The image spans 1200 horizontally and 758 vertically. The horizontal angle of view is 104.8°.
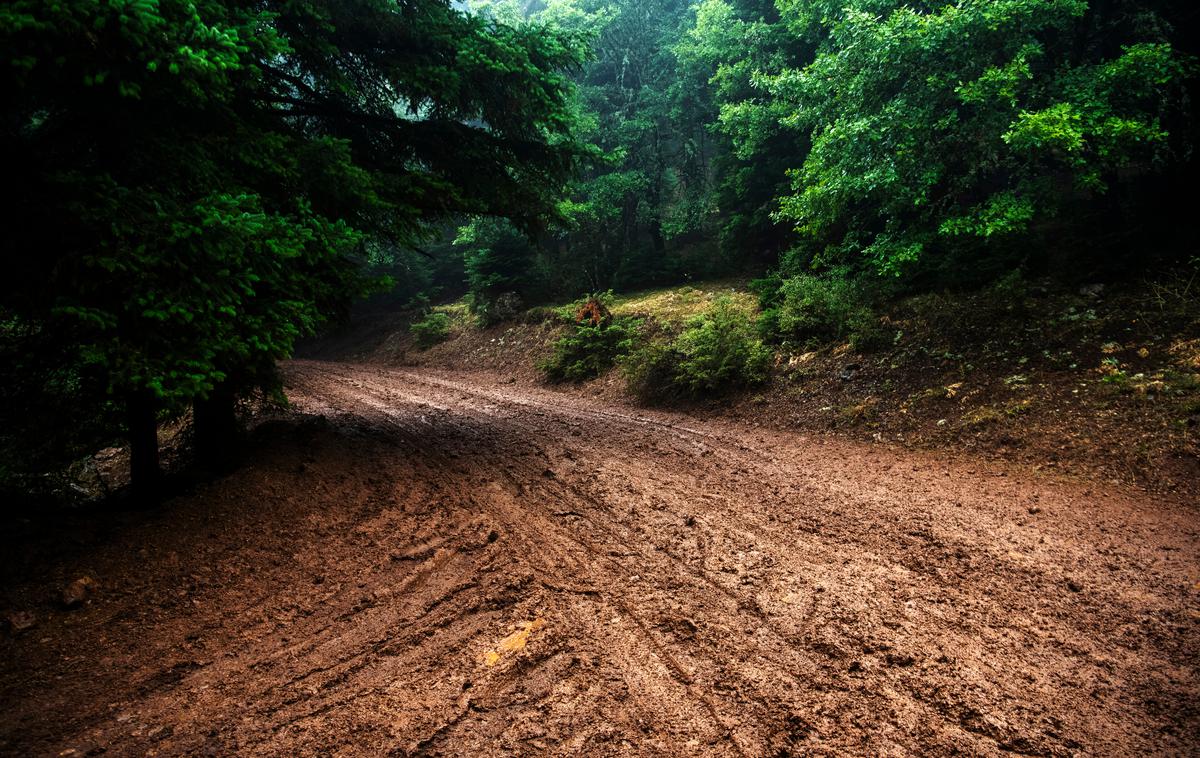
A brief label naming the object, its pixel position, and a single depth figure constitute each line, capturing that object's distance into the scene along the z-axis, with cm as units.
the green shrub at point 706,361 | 909
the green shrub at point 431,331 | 1895
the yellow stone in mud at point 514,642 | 275
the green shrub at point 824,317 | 848
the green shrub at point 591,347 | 1212
